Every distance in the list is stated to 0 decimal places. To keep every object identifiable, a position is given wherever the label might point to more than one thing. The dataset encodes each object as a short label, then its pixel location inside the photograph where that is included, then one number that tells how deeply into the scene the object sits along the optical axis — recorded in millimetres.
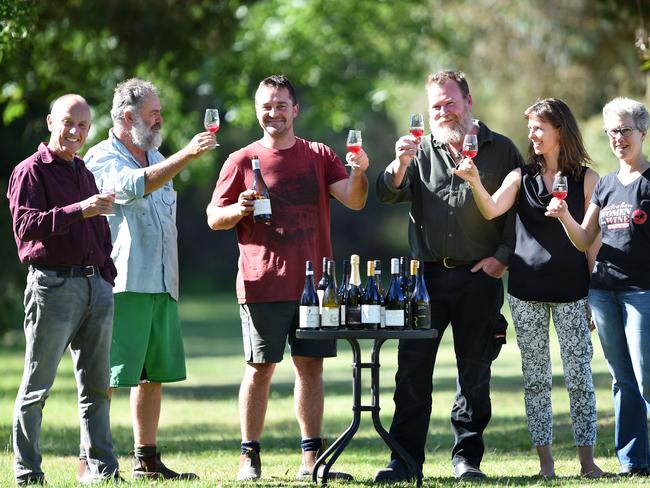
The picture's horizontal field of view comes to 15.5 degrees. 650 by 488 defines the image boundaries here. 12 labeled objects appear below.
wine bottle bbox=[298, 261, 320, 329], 14623
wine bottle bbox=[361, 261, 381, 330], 14415
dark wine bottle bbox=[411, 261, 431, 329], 14882
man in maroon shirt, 14501
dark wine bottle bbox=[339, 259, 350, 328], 15083
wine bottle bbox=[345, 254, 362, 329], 14566
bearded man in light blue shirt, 16190
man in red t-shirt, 15831
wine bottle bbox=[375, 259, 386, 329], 14659
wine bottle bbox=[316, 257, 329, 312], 14968
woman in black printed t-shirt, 15270
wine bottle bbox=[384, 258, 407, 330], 14479
